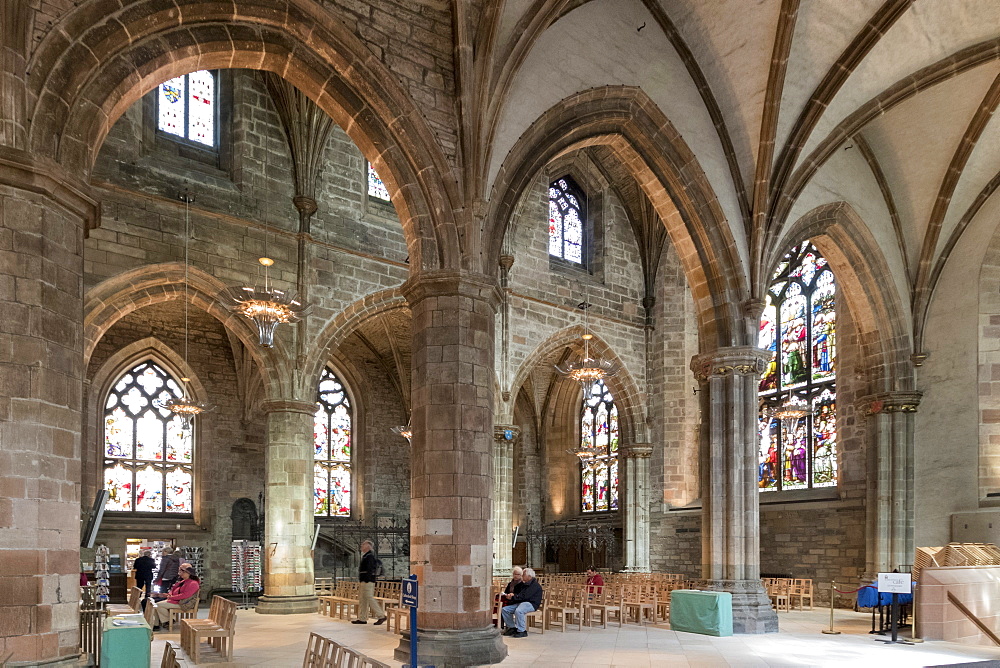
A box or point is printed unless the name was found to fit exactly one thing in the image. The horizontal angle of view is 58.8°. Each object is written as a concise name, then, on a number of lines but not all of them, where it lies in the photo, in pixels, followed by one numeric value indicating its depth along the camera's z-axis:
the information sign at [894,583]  11.44
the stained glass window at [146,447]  20.39
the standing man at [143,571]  16.67
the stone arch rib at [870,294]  16.28
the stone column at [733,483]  12.87
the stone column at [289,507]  16.25
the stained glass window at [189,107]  16.47
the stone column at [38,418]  6.60
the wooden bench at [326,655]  5.01
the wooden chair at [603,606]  12.96
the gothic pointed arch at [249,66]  7.62
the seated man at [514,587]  11.91
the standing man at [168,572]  15.65
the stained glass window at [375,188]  18.95
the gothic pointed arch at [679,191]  12.72
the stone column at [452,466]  9.60
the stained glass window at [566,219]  22.95
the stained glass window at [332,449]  23.73
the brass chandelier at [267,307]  13.09
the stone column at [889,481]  16.36
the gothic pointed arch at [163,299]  15.12
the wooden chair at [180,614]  12.84
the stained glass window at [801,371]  20.06
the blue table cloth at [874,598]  12.43
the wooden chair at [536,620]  12.29
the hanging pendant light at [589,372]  17.70
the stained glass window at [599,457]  26.02
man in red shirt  15.71
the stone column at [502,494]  19.86
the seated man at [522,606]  11.80
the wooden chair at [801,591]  16.86
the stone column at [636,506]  22.44
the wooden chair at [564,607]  12.38
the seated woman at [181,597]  12.72
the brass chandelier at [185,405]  15.79
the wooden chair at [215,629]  8.95
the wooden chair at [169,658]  5.91
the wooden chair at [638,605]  13.38
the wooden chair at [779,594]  16.48
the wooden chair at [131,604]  8.90
